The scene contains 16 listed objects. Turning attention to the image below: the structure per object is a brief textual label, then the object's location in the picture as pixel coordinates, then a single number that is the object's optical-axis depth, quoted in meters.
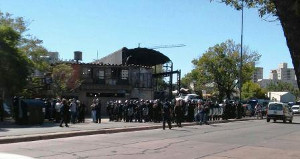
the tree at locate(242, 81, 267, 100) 80.61
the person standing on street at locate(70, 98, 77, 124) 25.78
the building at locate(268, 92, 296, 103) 87.81
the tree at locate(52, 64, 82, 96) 37.84
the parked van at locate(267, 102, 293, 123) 36.50
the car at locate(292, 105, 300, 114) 69.03
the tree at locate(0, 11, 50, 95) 35.66
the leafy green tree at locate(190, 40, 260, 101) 65.19
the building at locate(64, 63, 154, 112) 42.06
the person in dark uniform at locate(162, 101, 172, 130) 23.79
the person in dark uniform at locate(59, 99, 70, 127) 22.62
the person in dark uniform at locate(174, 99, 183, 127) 25.75
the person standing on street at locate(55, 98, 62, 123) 25.77
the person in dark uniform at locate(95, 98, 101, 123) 27.47
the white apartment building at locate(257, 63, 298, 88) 192.02
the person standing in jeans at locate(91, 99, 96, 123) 27.61
